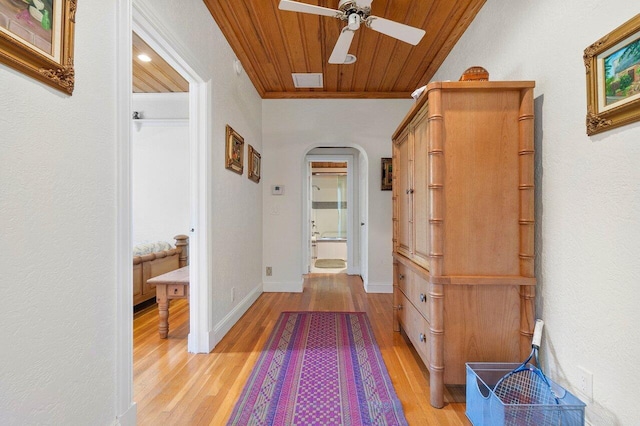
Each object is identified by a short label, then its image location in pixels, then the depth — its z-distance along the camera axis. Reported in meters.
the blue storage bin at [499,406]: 1.17
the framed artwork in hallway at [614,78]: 1.03
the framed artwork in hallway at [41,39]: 0.81
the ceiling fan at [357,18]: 1.76
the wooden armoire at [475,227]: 1.51
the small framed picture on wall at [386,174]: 3.75
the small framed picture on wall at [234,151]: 2.52
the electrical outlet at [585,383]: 1.23
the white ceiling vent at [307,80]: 3.27
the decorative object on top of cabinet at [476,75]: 1.61
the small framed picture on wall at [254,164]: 3.21
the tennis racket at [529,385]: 1.35
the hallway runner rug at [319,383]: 1.47
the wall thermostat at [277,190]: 3.85
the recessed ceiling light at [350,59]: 2.70
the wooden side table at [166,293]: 2.32
